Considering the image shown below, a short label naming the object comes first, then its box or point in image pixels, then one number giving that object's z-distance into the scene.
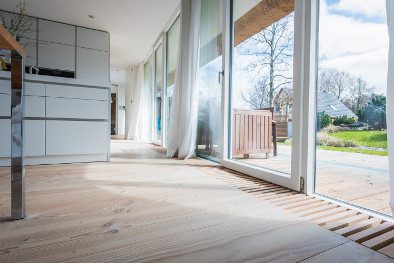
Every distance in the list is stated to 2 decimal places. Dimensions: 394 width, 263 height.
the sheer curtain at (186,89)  3.00
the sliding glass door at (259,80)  2.48
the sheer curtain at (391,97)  0.85
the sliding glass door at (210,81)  2.73
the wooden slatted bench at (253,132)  2.94
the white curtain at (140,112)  6.42
